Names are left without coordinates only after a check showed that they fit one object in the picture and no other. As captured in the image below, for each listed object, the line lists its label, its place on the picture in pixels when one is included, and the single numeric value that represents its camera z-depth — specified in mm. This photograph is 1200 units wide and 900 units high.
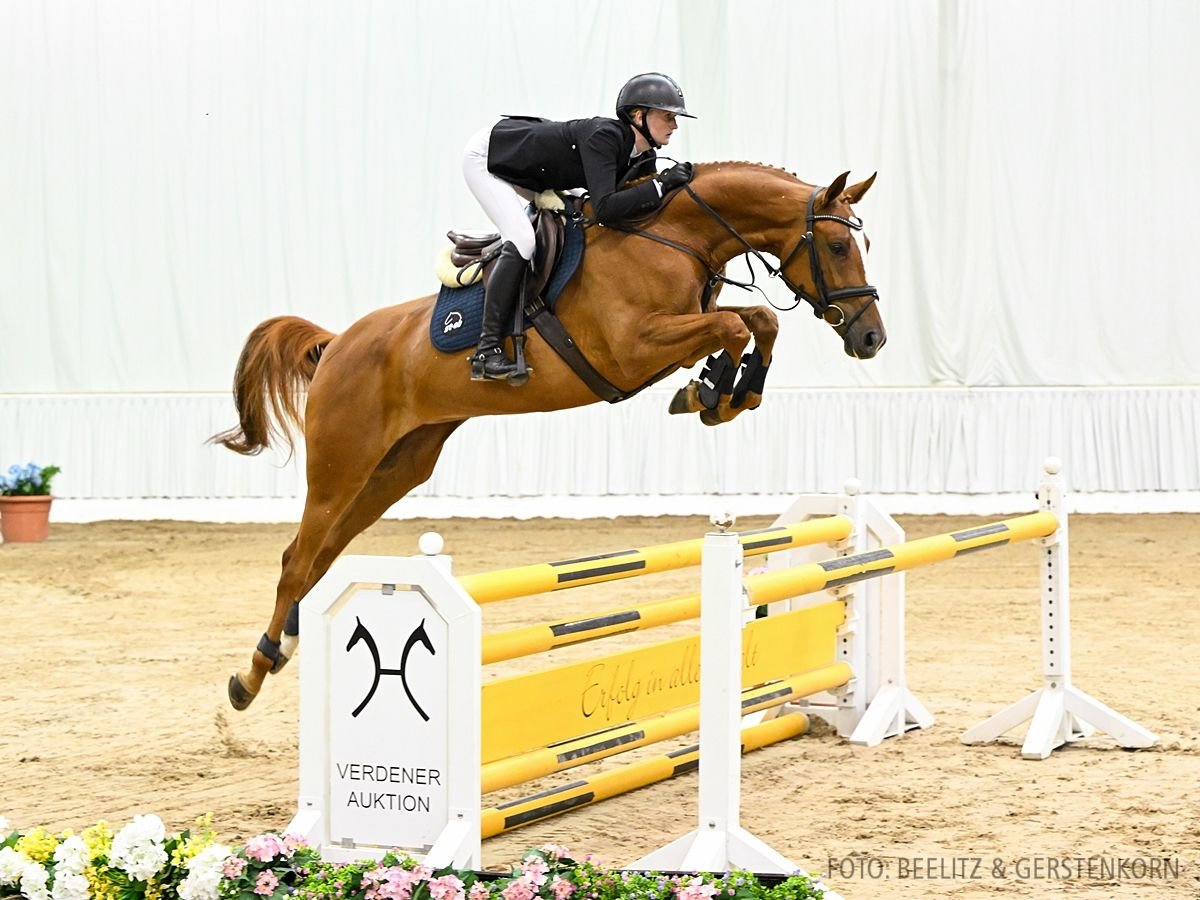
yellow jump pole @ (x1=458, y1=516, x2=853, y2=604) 5836
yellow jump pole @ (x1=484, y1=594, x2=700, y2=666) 6133
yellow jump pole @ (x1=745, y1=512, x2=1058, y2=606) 6305
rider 7363
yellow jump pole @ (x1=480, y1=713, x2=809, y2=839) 6566
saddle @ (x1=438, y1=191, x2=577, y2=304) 7750
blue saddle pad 7738
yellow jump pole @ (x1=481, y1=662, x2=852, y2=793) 6406
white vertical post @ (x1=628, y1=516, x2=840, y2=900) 5746
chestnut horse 7301
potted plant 19469
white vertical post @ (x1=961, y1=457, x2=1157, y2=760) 8484
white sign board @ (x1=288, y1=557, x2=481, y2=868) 5340
